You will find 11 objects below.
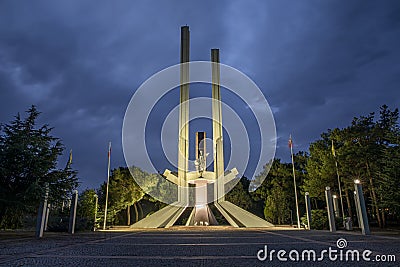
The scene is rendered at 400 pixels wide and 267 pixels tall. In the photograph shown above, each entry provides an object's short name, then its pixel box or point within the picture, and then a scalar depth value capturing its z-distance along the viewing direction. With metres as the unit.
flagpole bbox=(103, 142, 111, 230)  18.64
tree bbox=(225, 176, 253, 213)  26.52
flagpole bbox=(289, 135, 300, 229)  18.84
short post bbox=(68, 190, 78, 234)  10.48
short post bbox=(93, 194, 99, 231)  18.30
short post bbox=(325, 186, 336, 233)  11.26
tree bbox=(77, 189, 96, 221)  17.55
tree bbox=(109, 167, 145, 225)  23.17
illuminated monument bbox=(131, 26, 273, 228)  19.78
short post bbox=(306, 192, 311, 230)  13.91
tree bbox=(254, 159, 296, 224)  23.97
